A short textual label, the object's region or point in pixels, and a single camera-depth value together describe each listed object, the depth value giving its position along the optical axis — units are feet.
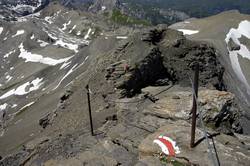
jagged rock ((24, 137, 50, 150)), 45.80
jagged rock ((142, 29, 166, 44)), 66.26
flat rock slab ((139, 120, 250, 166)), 31.94
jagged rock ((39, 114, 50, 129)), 70.67
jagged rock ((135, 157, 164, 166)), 32.06
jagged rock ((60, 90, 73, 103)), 70.74
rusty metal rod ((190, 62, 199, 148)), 30.44
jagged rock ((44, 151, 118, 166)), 34.20
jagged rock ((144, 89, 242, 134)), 40.87
